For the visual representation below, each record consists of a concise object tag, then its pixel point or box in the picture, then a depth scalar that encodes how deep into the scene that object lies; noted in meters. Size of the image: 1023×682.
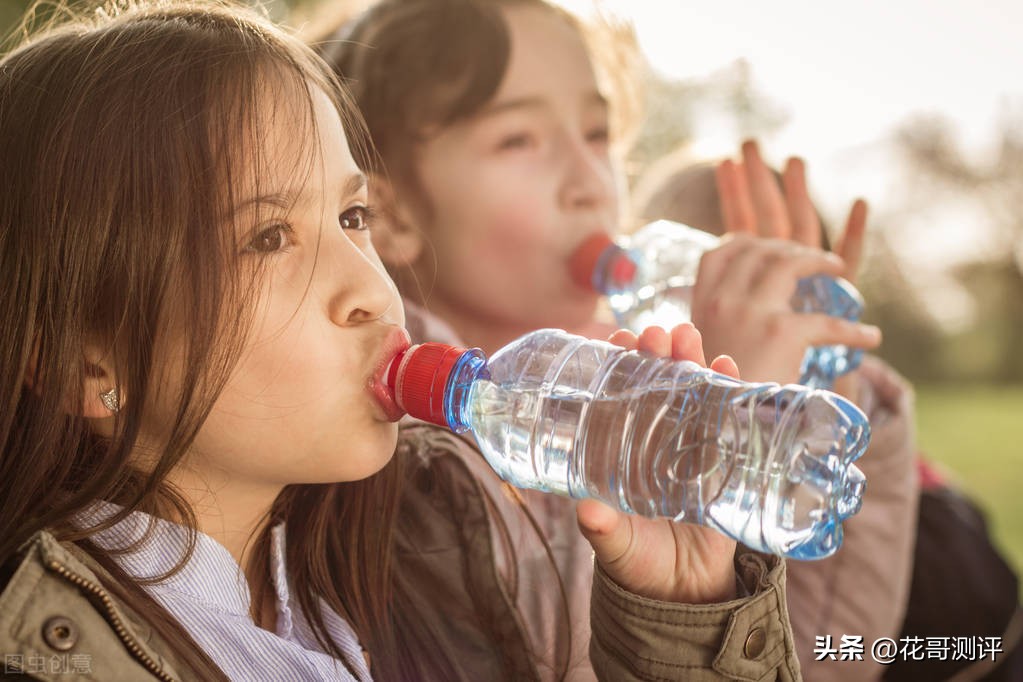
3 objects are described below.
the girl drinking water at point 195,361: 1.00
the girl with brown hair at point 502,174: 1.76
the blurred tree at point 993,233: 4.93
